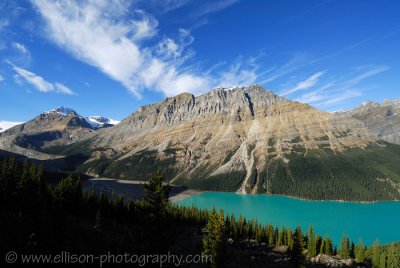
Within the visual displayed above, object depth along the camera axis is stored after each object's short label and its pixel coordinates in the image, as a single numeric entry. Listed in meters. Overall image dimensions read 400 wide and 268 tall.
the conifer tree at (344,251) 86.06
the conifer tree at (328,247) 88.21
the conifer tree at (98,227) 63.92
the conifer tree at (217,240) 50.59
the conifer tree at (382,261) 78.56
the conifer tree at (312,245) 86.25
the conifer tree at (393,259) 79.00
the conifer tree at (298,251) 61.75
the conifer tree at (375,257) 80.24
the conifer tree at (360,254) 84.14
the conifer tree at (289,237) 89.50
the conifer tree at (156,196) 35.69
